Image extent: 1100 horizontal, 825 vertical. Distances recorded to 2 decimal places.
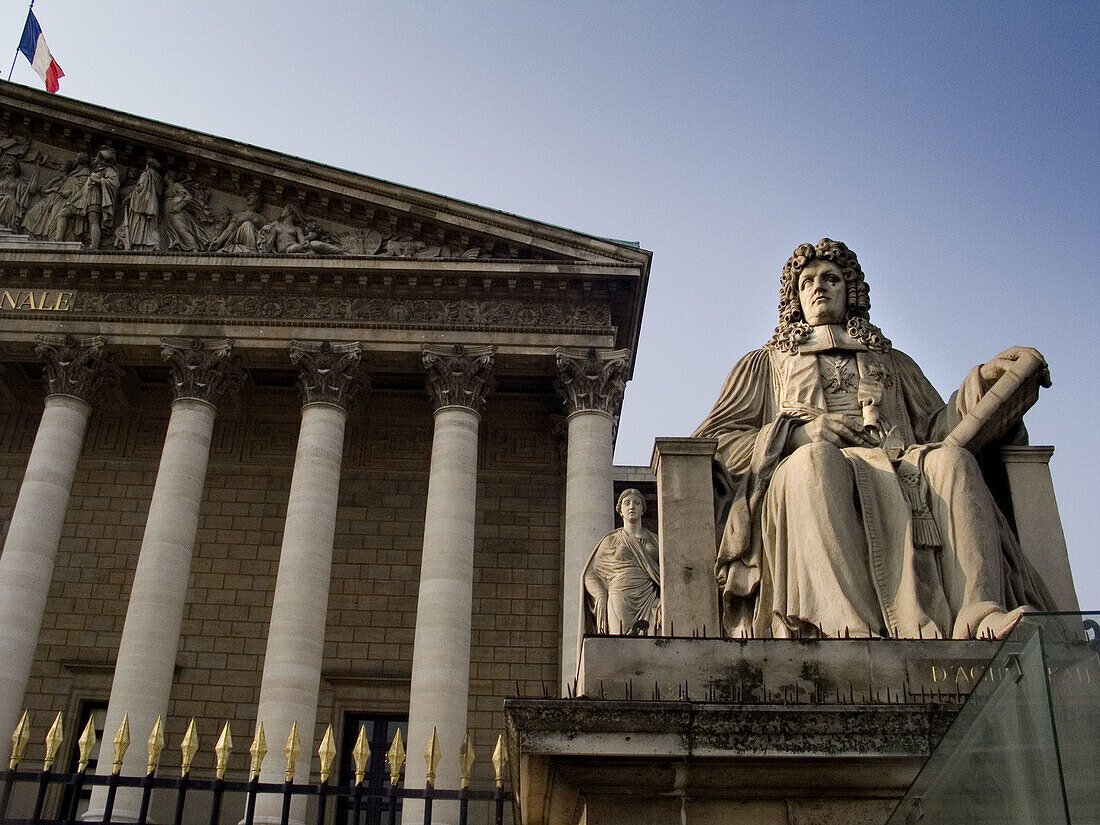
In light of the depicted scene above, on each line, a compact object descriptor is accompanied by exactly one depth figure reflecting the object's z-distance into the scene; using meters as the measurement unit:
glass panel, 2.86
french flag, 23.66
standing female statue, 6.54
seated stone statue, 4.86
